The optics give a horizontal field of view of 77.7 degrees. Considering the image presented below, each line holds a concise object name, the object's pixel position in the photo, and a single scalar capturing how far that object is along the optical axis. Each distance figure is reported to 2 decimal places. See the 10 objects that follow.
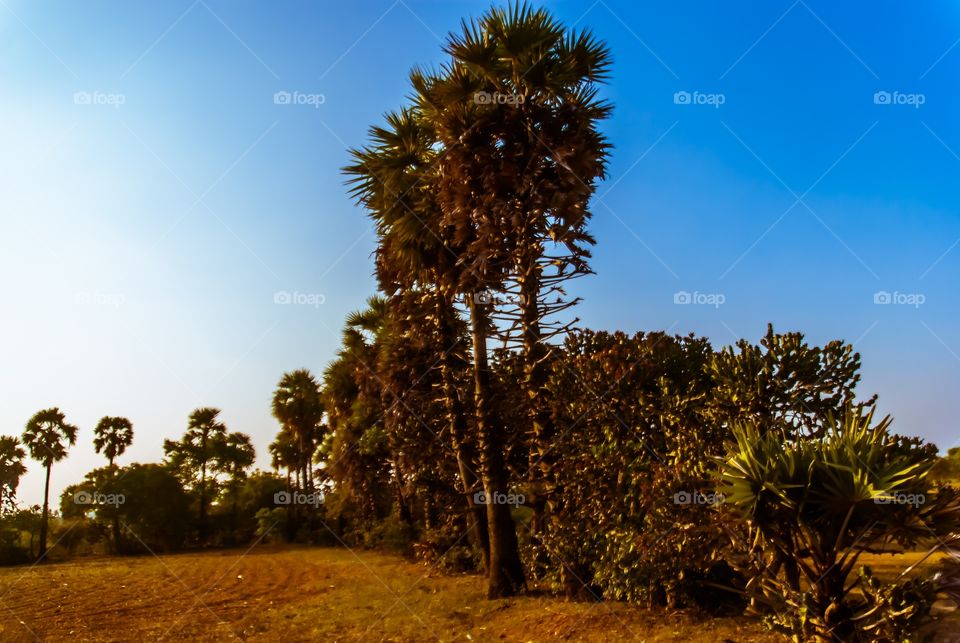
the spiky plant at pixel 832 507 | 6.02
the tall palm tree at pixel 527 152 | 12.27
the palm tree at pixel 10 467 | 36.41
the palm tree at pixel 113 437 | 44.16
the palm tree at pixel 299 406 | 42.03
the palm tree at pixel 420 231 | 15.01
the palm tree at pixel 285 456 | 46.84
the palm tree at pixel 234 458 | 46.09
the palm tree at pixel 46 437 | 37.75
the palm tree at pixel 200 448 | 42.97
